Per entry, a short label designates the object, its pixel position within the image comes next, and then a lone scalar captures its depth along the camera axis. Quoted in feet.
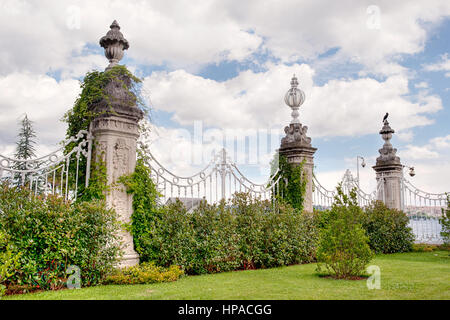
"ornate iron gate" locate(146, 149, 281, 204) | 27.50
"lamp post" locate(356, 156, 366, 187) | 51.11
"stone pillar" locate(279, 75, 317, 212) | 36.88
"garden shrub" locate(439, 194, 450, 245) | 37.22
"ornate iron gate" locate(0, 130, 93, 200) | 21.65
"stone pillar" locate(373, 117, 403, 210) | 49.24
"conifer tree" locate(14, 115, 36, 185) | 48.62
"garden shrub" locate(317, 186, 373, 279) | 21.38
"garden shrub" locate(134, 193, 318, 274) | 25.48
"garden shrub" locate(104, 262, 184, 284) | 21.30
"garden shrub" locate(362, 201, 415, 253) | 40.96
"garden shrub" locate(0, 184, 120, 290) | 18.99
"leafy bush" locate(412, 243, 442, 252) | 44.29
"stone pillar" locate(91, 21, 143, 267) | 23.86
